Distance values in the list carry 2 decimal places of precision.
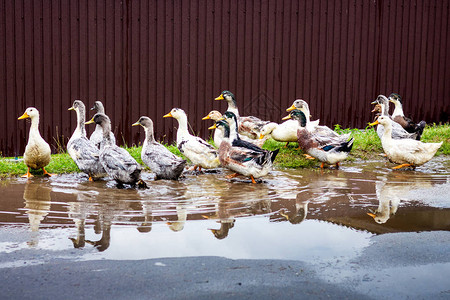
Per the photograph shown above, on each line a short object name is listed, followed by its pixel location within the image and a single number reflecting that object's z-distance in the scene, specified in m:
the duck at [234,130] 7.54
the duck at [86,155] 7.16
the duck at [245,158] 7.12
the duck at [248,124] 9.33
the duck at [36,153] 7.36
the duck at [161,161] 7.19
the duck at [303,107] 9.23
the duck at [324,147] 8.12
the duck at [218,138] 8.77
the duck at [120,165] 6.64
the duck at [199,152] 7.74
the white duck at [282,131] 8.94
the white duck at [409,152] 8.03
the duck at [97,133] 8.39
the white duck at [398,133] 9.20
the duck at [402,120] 9.68
